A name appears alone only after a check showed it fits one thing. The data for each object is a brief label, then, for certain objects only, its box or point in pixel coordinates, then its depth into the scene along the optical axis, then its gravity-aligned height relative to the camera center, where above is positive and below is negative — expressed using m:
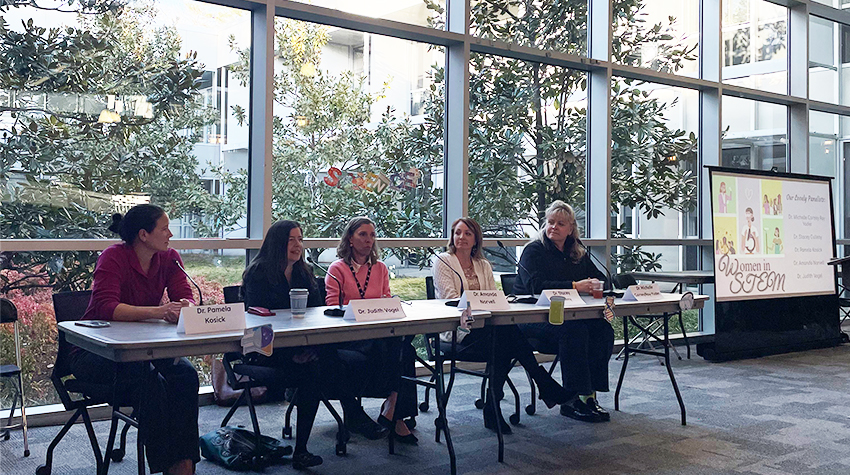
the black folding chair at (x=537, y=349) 4.11 -0.61
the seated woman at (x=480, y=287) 3.78 -0.28
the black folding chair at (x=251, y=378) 3.21 -0.60
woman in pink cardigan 3.53 -0.28
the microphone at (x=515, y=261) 3.76 -0.16
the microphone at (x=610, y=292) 3.97 -0.29
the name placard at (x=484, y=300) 3.34 -0.27
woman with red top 2.62 -0.29
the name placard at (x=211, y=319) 2.46 -0.27
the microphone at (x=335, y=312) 3.07 -0.30
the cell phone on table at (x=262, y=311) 3.05 -0.30
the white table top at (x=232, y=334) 2.30 -0.32
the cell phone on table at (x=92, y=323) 2.61 -0.30
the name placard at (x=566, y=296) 3.58 -0.28
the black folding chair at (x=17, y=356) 3.27 -0.54
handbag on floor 3.15 -0.89
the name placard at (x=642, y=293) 3.90 -0.28
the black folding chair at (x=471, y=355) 3.69 -0.58
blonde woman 3.96 -0.45
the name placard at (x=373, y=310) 2.96 -0.29
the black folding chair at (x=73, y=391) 2.86 -0.59
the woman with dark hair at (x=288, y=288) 3.21 -0.23
